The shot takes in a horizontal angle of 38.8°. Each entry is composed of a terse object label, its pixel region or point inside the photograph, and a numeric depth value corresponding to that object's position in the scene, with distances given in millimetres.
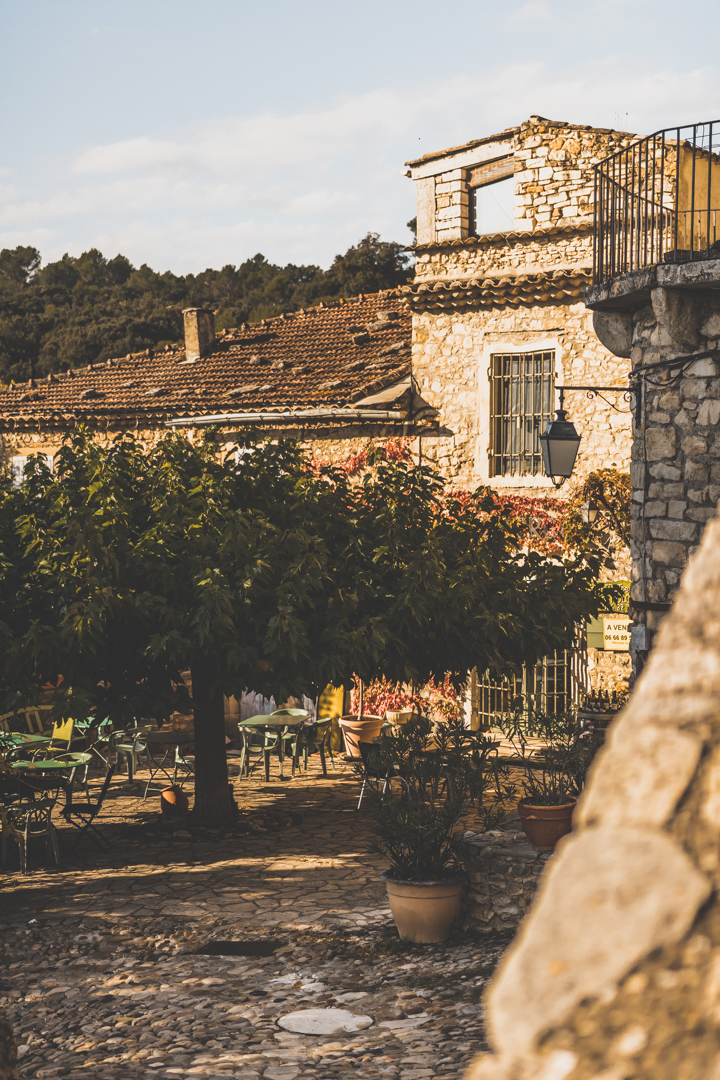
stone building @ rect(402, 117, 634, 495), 14203
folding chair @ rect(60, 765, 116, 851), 10547
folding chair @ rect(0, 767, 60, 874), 9750
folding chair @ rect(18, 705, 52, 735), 15422
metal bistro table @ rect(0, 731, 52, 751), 11827
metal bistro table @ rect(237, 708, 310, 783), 14188
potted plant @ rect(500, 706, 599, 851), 7688
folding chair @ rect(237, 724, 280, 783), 14070
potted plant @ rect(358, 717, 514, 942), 7578
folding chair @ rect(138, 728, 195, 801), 12938
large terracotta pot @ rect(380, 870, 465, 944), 7543
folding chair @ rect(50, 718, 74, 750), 14147
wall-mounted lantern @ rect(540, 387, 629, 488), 9734
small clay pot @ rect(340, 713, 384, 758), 15453
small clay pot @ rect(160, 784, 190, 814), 11836
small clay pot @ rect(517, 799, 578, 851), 7672
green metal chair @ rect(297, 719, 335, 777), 14406
